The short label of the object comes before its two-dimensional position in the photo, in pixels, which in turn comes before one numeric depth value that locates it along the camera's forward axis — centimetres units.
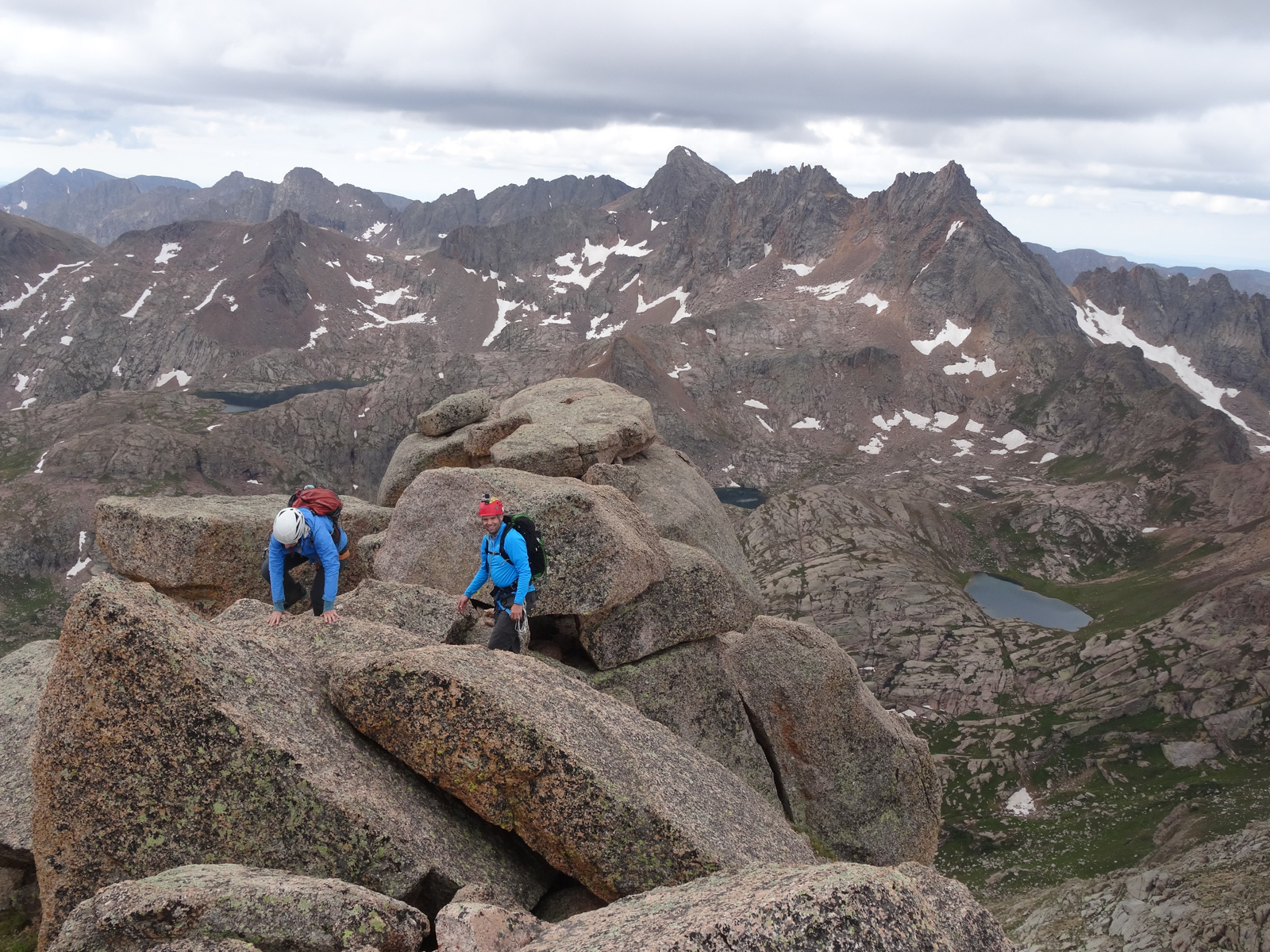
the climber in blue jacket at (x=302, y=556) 1702
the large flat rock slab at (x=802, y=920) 913
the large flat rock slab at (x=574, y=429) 3189
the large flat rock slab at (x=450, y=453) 3634
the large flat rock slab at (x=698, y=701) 2350
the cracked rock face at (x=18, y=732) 1471
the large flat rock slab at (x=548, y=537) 2234
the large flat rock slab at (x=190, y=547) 2570
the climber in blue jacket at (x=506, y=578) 1831
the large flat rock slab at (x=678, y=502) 3197
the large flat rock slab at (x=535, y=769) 1355
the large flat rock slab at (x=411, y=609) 1980
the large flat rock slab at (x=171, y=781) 1227
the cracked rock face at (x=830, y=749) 2639
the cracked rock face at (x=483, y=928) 1070
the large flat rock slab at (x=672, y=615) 2358
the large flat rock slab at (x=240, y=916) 1026
